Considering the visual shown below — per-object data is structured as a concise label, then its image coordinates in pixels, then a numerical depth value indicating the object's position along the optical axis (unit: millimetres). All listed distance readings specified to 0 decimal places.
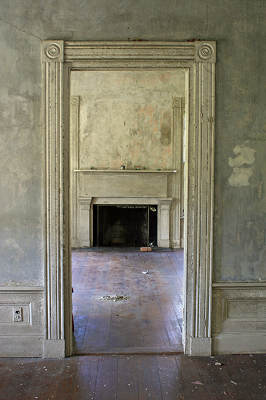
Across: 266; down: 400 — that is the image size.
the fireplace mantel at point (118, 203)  9102
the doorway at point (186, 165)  3309
